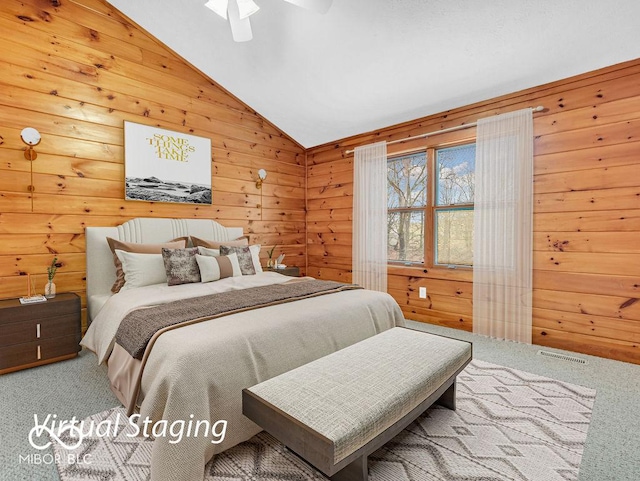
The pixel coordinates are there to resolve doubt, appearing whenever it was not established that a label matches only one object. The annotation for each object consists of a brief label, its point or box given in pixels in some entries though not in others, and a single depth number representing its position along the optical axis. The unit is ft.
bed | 4.75
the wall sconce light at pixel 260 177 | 15.10
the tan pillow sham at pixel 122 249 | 9.62
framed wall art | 11.30
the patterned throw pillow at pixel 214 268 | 9.97
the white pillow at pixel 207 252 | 10.80
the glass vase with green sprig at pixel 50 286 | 9.19
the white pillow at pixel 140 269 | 9.35
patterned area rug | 4.98
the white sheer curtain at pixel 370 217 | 14.05
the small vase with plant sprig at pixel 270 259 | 14.93
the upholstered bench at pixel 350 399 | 3.87
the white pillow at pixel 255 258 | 11.80
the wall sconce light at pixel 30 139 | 9.06
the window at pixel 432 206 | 12.27
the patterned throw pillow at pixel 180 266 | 9.53
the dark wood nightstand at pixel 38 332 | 8.10
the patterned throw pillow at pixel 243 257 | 11.10
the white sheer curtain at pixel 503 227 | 10.40
